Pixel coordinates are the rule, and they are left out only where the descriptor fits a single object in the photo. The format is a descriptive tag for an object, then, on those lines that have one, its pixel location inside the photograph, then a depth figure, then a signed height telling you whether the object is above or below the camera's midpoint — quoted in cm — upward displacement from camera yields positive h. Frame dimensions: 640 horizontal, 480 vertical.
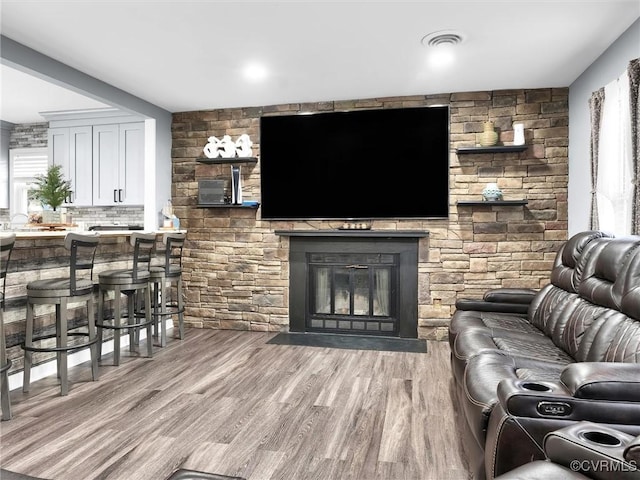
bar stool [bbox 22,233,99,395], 312 -42
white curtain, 305 +54
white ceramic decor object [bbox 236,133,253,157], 514 +105
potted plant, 402 +42
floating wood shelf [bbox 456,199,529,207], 445 +35
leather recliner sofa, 147 -56
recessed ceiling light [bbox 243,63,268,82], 392 +150
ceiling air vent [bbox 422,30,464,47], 323 +148
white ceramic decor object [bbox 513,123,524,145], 445 +103
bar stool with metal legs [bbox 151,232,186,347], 435 -41
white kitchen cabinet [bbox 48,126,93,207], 594 +108
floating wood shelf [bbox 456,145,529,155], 443 +89
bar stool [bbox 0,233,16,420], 261 -62
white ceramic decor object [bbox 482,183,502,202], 449 +45
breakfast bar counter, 322 -26
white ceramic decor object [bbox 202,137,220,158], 523 +105
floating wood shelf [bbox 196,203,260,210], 513 +37
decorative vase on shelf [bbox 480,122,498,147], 450 +102
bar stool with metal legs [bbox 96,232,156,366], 379 -45
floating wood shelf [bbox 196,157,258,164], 512 +90
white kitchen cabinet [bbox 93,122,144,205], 573 +96
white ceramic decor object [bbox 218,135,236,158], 516 +105
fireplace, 479 -49
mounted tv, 477 +81
